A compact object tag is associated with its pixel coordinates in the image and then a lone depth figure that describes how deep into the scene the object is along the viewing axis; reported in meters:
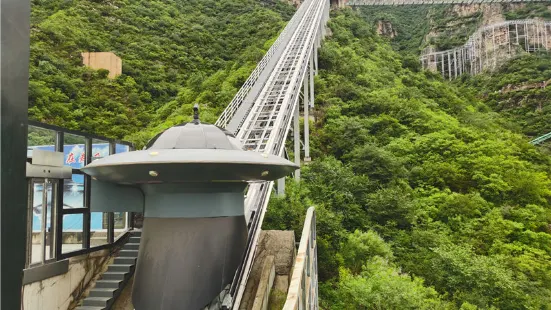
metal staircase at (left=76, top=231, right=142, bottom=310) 6.11
